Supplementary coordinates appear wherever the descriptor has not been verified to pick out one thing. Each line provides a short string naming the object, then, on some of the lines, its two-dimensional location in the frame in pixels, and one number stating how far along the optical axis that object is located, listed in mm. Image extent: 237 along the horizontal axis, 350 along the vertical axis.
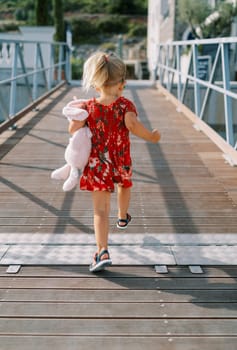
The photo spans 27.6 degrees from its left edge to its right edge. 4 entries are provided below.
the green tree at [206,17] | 13523
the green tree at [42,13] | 17188
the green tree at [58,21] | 17312
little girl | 2006
